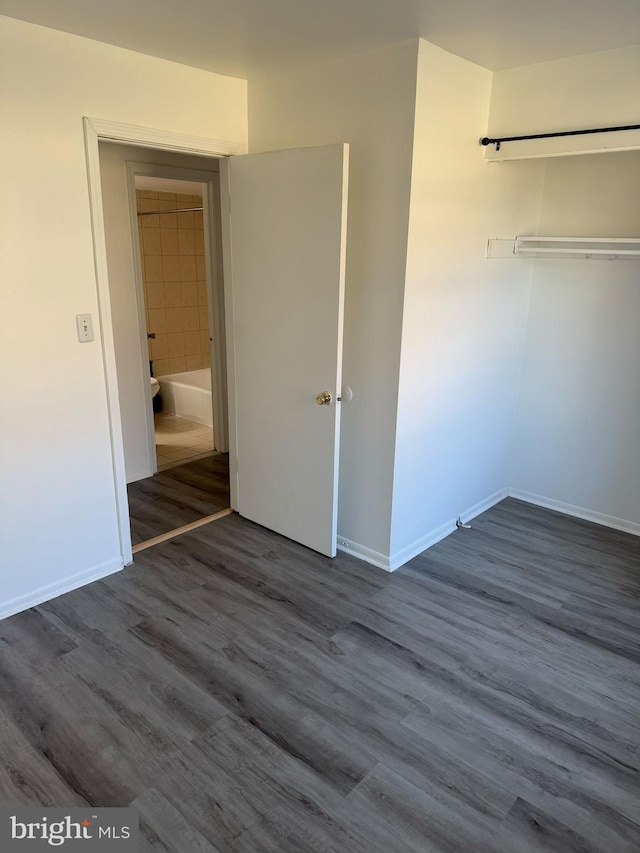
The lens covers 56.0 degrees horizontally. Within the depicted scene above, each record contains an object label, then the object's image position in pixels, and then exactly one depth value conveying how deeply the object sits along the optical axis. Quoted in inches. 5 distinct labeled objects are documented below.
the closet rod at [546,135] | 104.6
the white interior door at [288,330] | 109.0
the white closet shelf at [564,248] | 124.3
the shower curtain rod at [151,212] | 235.2
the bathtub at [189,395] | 222.1
